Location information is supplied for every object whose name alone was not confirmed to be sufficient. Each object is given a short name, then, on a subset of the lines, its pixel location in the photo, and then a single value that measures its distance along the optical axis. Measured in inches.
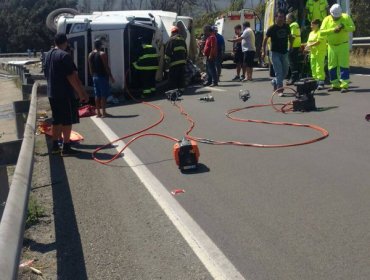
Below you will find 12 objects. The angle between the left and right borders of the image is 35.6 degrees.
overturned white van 600.1
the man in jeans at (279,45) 531.8
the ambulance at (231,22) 1090.7
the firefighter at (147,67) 604.1
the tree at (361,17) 1026.7
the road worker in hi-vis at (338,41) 497.4
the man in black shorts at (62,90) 341.1
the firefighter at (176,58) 634.8
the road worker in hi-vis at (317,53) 530.3
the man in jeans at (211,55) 678.5
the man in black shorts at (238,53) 721.0
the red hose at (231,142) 327.4
